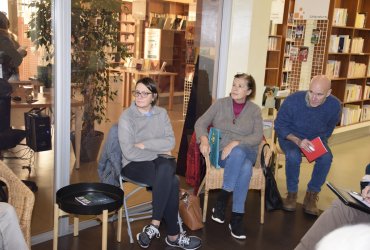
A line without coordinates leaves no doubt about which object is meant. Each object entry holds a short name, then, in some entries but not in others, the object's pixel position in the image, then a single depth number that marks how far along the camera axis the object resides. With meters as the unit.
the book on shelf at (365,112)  7.51
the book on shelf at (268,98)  4.87
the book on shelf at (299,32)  6.17
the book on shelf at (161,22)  4.07
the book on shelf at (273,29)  6.09
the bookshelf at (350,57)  6.50
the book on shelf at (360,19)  6.78
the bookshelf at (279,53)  6.25
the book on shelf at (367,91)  7.45
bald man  3.87
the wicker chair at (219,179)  3.42
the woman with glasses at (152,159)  2.99
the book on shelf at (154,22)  4.01
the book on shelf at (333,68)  6.46
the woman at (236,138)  3.36
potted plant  3.11
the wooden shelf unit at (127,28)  3.65
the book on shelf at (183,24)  4.24
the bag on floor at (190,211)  3.37
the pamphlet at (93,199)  2.65
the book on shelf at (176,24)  4.15
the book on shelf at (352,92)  6.98
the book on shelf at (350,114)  6.96
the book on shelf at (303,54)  6.18
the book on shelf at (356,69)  6.93
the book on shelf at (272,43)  6.18
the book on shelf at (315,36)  6.20
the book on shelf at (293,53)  6.23
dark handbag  3.72
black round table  2.52
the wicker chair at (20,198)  2.29
